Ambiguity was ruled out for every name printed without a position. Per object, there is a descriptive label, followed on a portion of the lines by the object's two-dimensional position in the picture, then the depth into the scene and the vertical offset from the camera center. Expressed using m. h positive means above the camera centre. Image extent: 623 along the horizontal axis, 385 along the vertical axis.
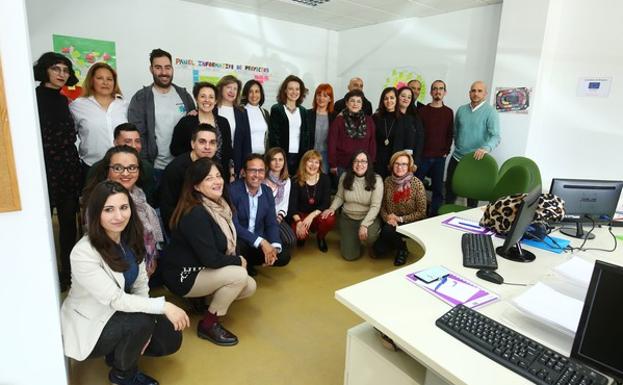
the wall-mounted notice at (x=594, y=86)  3.47 +0.38
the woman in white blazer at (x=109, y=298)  1.50 -0.79
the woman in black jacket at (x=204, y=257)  2.05 -0.82
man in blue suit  2.63 -0.78
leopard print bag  2.01 -0.49
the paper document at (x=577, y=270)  1.36 -0.56
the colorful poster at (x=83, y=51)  3.88 +0.62
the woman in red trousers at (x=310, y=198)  3.29 -0.75
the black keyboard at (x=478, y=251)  1.69 -0.63
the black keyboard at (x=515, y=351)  1.00 -0.67
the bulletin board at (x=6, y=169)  1.21 -0.21
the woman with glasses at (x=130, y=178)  2.09 -0.39
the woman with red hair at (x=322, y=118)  3.63 -0.02
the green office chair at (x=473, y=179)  3.38 -0.54
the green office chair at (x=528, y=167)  3.12 -0.40
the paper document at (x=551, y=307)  1.16 -0.61
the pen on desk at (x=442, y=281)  1.50 -0.67
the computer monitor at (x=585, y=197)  2.11 -0.41
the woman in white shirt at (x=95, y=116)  2.51 -0.05
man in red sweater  3.96 -0.14
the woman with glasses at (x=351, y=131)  3.52 -0.13
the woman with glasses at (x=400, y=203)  3.19 -0.74
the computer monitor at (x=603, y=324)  0.89 -0.49
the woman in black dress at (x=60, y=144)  2.33 -0.23
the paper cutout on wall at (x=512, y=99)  3.81 +0.25
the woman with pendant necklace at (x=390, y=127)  3.66 -0.08
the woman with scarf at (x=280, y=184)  3.08 -0.59
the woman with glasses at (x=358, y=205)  3.27 -0.80
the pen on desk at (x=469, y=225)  2.26 -0.64
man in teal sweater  3.80 -0.05
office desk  1.06 -0.68
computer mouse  1.56 -0.66
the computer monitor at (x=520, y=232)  1.62 -0.50
